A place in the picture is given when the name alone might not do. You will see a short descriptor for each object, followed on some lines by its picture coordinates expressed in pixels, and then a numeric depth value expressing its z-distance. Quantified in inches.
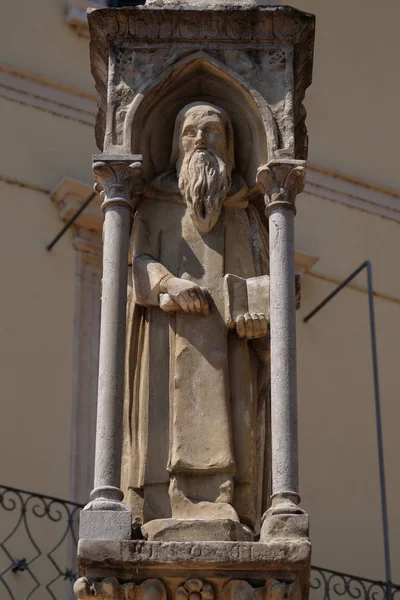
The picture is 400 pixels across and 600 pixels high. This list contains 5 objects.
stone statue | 297.1
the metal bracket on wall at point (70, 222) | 569.0
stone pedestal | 281.1
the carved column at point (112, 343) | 285.9
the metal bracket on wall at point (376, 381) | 561.9
